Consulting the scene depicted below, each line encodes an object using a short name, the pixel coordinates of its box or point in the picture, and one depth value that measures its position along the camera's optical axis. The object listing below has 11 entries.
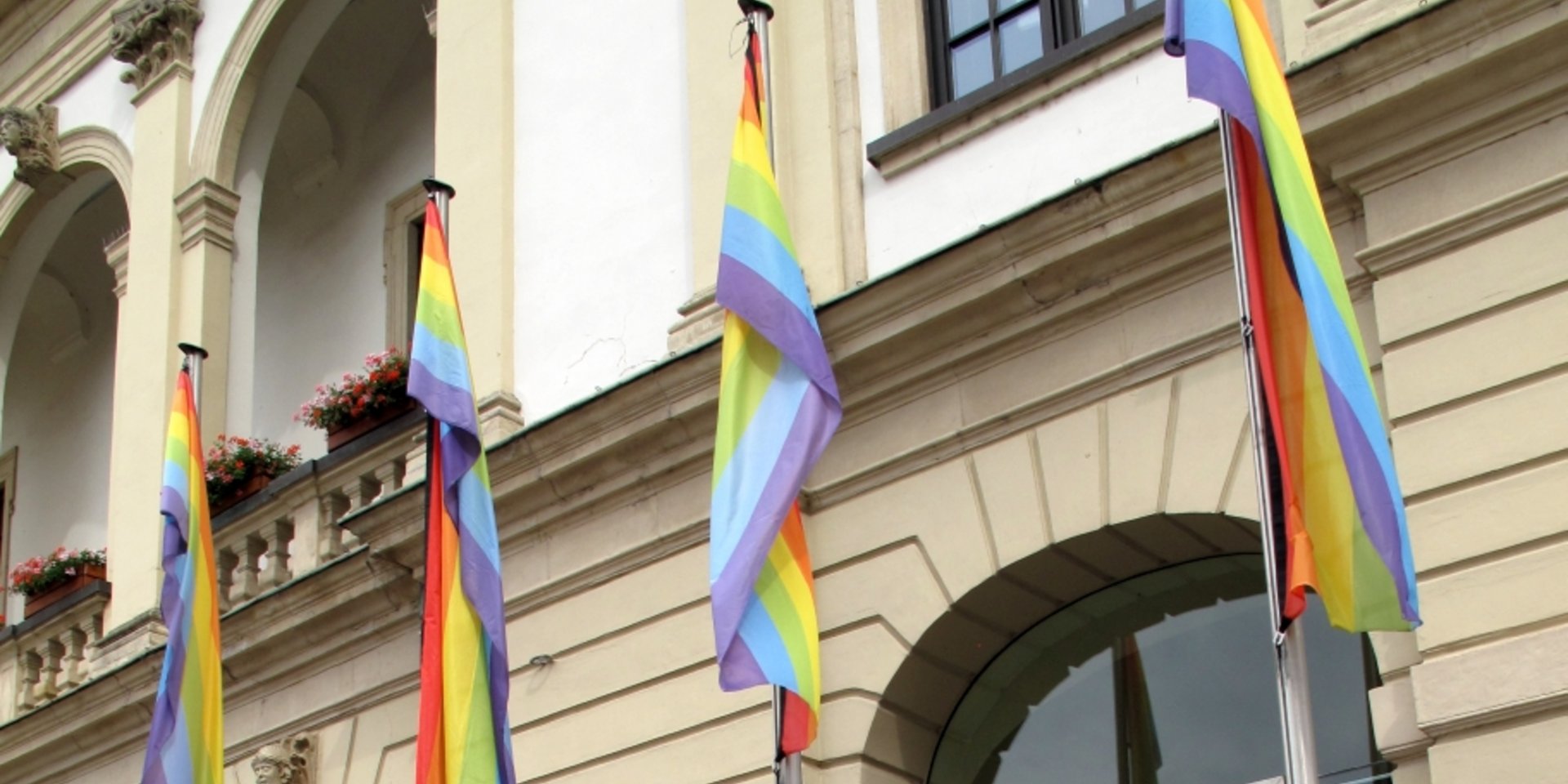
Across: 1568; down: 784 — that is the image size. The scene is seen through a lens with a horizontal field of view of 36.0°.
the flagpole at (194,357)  13.59
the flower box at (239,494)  15.21
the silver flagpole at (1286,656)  7.37
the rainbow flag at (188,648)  12.06
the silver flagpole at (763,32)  10.86
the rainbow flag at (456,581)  10.30
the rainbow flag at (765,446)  9.36
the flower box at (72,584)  16.80
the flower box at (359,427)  14.52
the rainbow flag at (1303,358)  7.62
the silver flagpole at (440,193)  11.91
